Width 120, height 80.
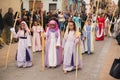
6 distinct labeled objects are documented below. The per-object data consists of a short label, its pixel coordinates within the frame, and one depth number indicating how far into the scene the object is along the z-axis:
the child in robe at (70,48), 6.26
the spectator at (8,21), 10.19
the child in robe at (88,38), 8.71
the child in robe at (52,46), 6.66
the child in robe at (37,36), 9.05
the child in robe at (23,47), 6.59
